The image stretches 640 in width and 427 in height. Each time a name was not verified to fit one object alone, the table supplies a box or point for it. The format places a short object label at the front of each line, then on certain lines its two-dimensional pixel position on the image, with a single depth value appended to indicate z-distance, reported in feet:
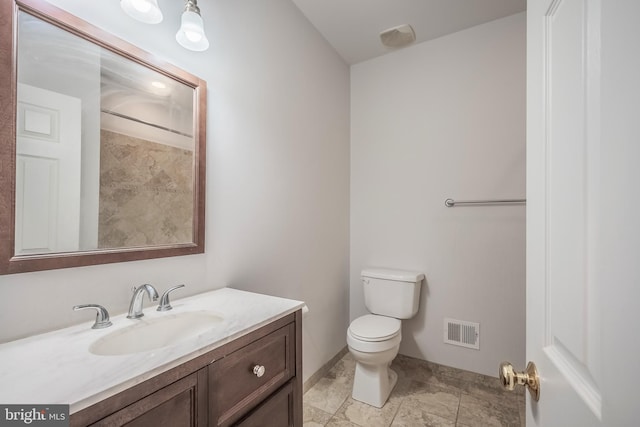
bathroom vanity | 1.89
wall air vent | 6.89
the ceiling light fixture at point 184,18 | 3.10
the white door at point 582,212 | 1.00
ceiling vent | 6.86
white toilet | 5.74
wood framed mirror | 2.62
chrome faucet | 3.21
